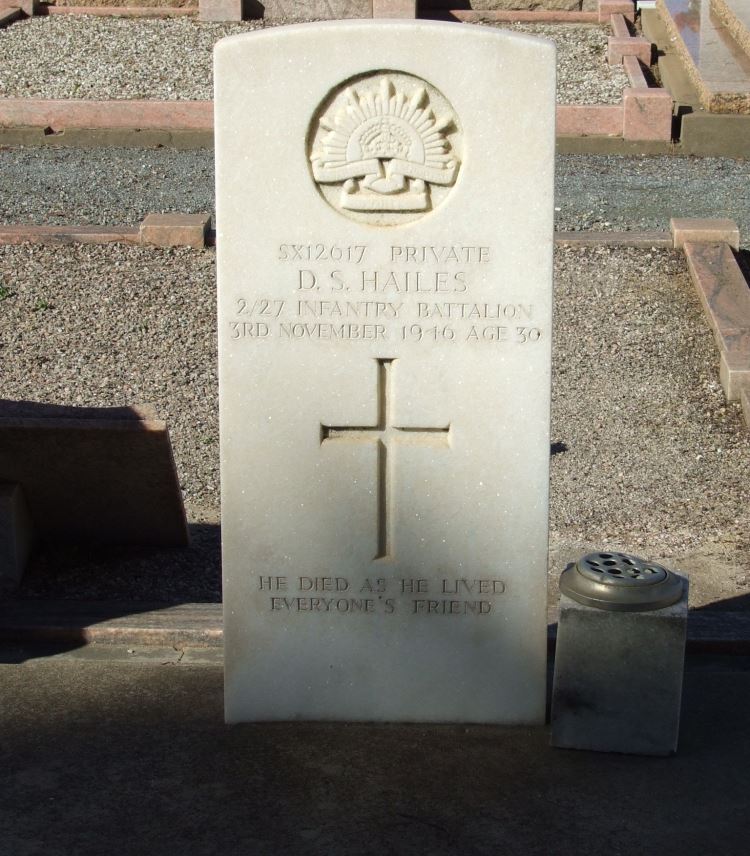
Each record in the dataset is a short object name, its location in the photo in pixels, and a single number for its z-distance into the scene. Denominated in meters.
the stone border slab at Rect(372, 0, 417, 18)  13.84
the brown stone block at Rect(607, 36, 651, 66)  13.01
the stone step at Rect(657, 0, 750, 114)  11.60
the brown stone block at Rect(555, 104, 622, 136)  11.38
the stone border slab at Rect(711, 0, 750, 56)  13.77
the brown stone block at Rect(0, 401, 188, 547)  4.53
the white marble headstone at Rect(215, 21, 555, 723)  3.34
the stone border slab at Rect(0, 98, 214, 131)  11.60
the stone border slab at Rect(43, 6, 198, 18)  14.71
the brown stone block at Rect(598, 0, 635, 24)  14.54
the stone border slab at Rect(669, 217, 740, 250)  8.41
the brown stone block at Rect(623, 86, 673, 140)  11.27
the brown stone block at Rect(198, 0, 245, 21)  14.26
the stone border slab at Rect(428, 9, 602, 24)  14.65
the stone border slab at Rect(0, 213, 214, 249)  8.60
